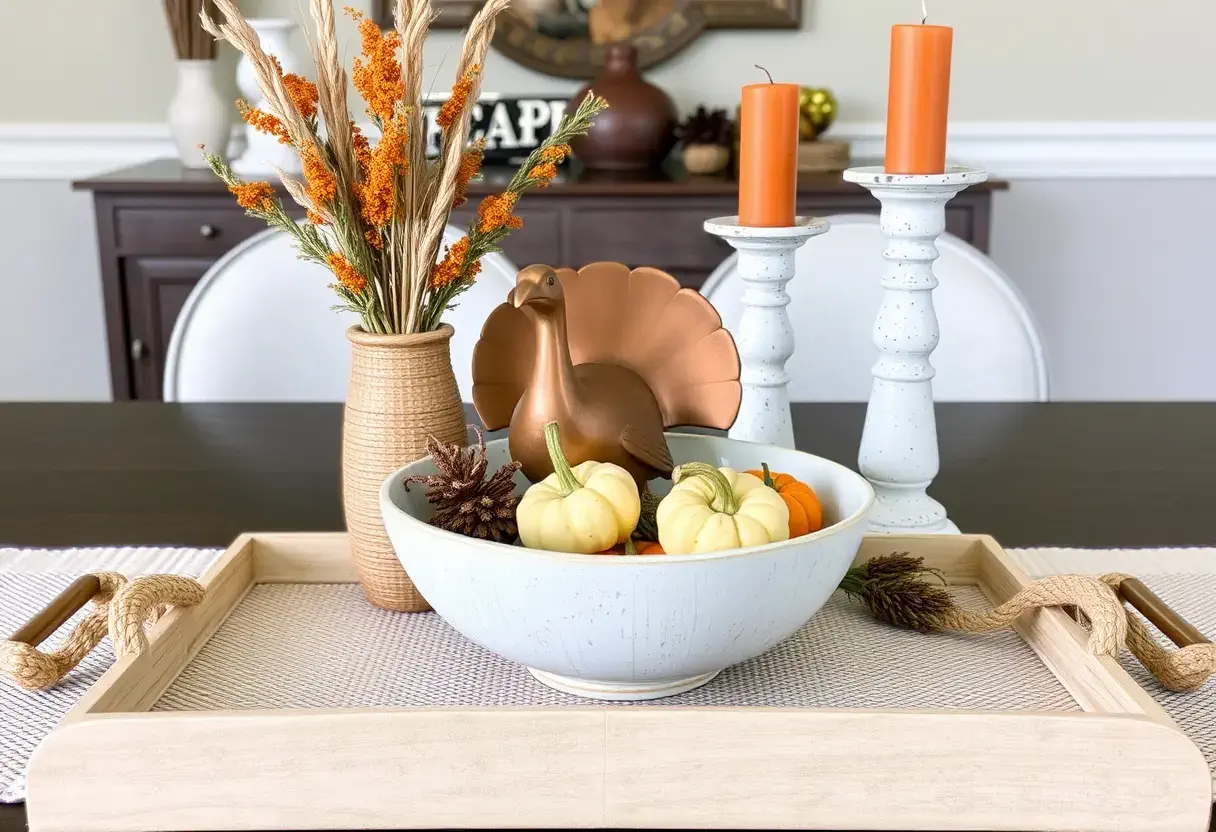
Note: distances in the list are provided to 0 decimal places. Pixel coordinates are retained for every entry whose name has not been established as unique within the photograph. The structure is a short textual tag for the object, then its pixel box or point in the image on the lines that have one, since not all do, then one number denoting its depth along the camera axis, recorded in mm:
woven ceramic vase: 766
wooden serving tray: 565
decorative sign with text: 2553
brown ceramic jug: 2400
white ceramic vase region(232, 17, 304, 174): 2258
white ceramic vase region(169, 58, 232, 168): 2453
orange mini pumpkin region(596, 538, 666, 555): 674
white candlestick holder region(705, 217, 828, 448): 891
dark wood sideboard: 2260
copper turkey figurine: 748
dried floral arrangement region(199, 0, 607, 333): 684
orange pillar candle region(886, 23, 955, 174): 838
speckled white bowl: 589
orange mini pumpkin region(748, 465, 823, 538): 702
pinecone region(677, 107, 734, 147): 2408
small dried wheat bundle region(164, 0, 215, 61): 2471
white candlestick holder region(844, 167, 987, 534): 878
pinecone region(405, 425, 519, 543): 671
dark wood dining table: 998
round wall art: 2598
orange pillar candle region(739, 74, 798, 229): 848
